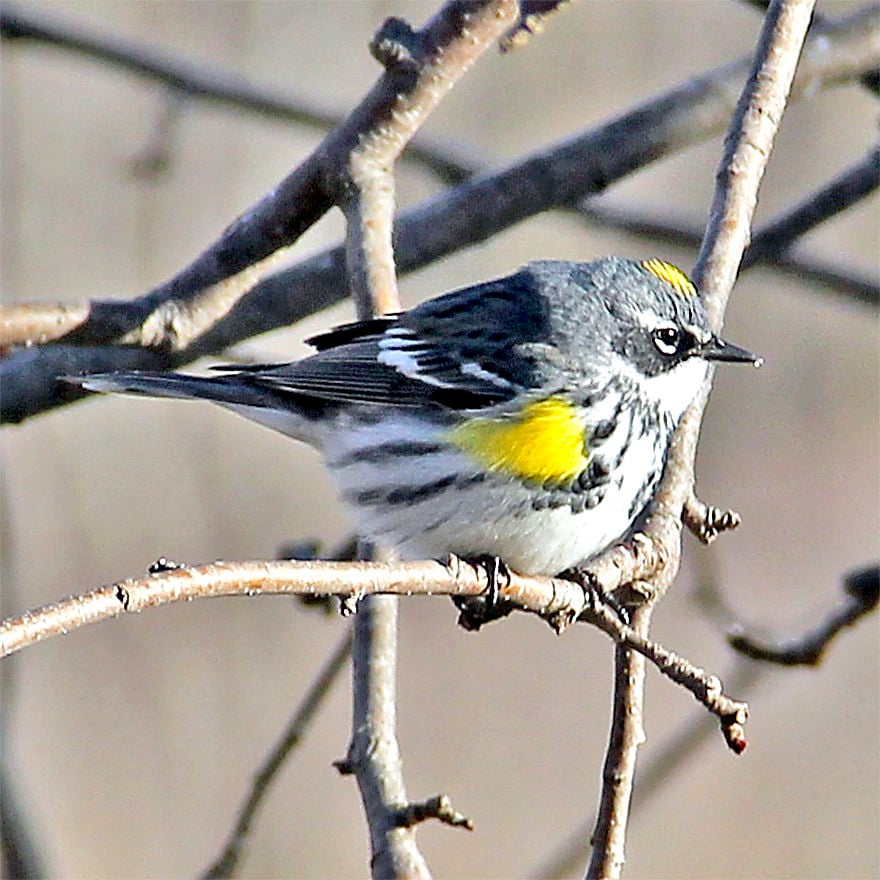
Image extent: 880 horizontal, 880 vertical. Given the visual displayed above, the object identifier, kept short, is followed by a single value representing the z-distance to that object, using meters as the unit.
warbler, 7.89
